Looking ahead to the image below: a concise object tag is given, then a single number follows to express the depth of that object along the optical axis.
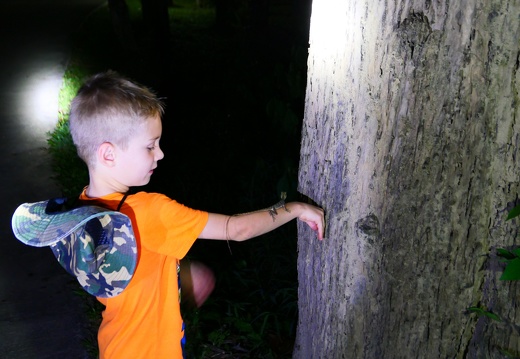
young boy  2.09
